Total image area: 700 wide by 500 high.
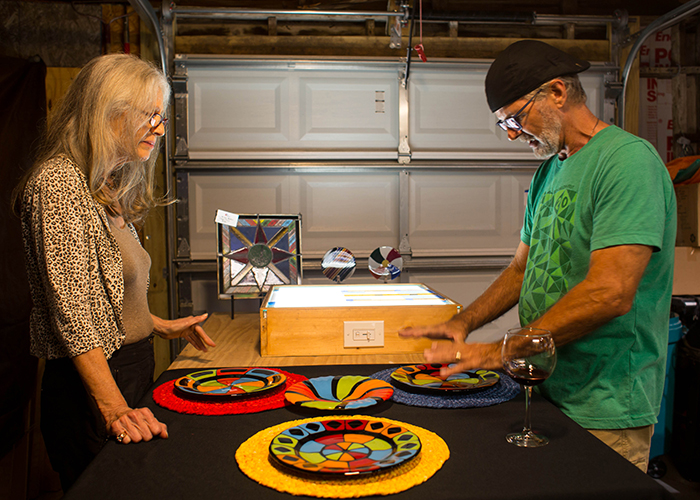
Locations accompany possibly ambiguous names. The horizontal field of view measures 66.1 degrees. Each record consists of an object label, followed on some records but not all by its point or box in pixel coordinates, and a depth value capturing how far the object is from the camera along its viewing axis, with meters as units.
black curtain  2.60
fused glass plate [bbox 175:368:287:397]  1.25
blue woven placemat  1.19
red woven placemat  1.16
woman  1.18
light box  1.71
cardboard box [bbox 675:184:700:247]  3.21
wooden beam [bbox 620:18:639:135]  3.60
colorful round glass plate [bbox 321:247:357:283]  2.43
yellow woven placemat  0.81
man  1.21
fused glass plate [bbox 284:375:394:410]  1.15
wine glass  1.02
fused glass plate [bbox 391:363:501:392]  1.26
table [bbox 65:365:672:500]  0.83
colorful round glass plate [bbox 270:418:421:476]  0.85
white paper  2.31
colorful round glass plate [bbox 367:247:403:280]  2.44
